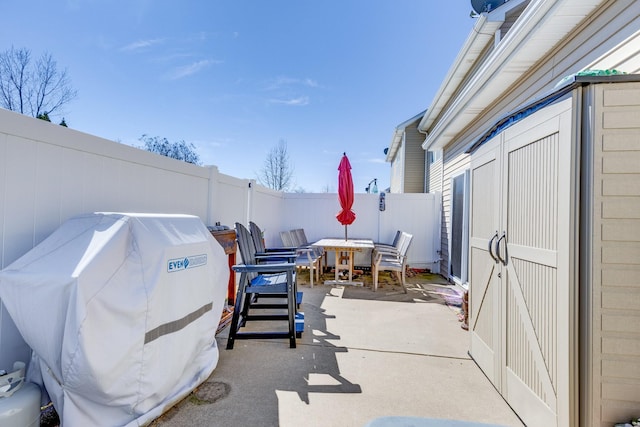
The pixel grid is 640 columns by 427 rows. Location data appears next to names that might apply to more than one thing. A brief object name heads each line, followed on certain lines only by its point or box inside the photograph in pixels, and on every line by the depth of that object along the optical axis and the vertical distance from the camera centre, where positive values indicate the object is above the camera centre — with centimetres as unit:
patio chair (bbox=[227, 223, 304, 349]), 295 -75
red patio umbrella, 620 +64
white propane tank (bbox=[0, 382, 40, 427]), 132 -92
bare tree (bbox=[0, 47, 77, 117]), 1154 +518
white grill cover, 142 -53
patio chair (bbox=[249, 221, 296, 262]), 388 -47
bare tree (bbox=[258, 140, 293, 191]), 1723 +290
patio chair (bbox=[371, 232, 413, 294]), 515 -76
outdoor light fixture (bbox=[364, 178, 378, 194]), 1417 +175
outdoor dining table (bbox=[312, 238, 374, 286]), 553 -56
